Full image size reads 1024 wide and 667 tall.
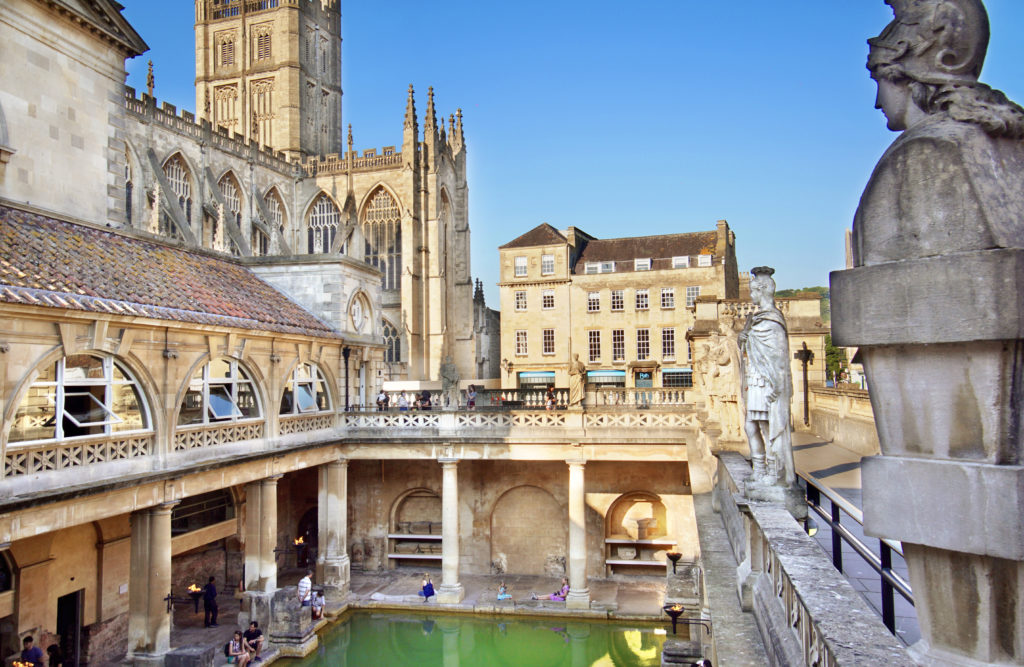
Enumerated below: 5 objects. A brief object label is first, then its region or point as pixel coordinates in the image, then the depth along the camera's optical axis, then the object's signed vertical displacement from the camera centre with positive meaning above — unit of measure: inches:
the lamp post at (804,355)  817.5 +5.1
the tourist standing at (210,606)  807.1 -256.1
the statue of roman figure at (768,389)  285.4 -11.2
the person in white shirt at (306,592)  794.8 -241.4
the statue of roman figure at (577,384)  884.0 -23.6
